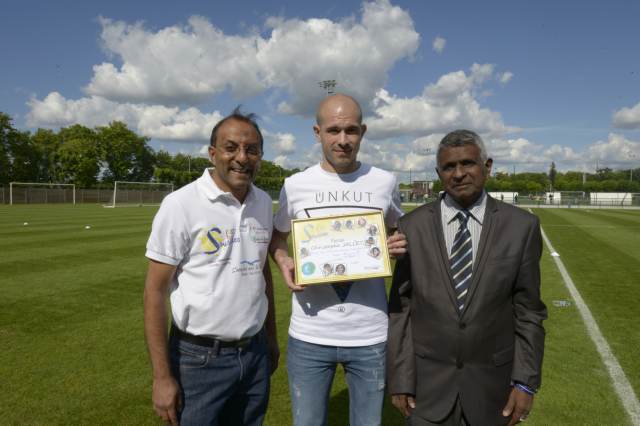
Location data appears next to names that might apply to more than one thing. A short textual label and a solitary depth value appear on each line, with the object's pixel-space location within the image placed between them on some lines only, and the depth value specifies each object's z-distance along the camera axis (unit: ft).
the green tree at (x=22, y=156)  188.85
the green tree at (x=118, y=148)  227.20
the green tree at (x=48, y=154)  219.00
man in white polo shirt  7.54
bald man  8.39
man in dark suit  7.38
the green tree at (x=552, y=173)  322.81
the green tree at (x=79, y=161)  209.77
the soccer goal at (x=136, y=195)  188.75
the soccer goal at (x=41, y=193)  169.04
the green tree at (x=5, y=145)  181.71
